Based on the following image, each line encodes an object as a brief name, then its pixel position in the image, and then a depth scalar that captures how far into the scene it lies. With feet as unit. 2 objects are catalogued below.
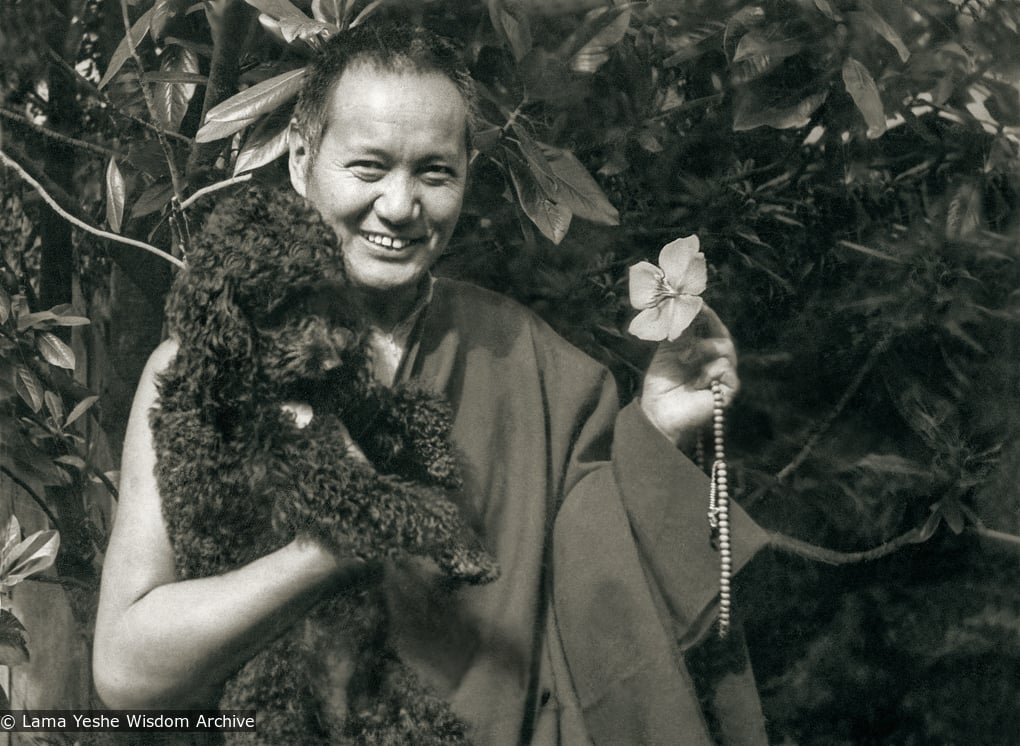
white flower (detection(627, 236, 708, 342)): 4.68
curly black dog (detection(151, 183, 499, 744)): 3.94
